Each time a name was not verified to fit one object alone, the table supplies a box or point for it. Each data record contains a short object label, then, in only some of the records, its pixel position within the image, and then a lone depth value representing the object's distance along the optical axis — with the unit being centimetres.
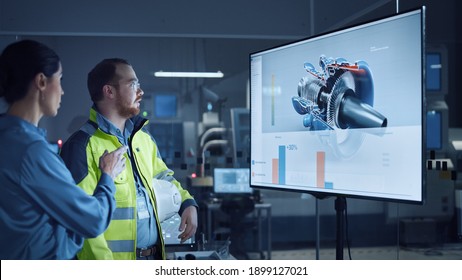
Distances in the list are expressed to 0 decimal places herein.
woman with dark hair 197
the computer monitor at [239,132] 448
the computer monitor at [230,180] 455
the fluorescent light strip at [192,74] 422
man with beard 226
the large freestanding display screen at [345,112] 213
